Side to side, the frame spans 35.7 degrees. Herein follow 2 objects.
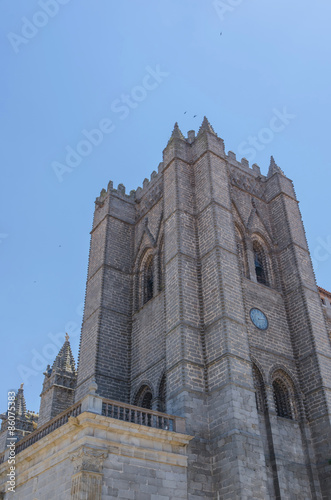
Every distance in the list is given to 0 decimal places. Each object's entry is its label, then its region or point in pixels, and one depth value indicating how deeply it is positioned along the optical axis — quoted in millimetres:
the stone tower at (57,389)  24798
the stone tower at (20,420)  28734
